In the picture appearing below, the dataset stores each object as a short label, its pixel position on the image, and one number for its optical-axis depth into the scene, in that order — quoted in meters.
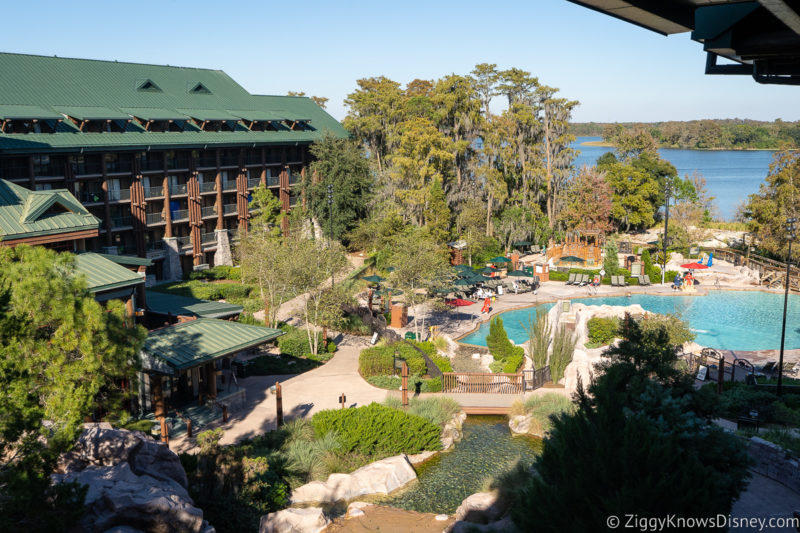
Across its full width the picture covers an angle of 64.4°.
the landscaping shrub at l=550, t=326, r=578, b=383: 25.97
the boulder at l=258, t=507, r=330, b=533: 15.16
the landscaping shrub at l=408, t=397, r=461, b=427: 21.81
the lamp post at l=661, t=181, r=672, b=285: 44.42
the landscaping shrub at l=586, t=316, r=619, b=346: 30.17
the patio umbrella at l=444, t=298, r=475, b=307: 38.10
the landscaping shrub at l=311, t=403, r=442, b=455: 19.83
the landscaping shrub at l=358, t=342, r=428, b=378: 26.38
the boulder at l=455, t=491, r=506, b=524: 15.19
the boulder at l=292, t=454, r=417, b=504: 17.34
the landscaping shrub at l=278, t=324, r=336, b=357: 29.06
